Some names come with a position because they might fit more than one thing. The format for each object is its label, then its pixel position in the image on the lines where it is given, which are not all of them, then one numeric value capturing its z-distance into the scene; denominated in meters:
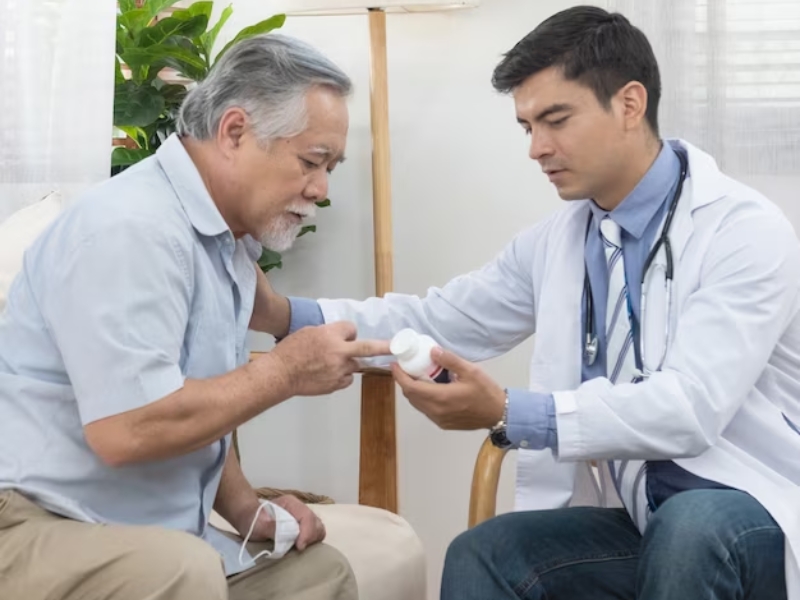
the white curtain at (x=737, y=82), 2.45
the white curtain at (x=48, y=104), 2.52
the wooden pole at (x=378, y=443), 2.07
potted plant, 2.52
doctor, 1.58
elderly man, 1.39
